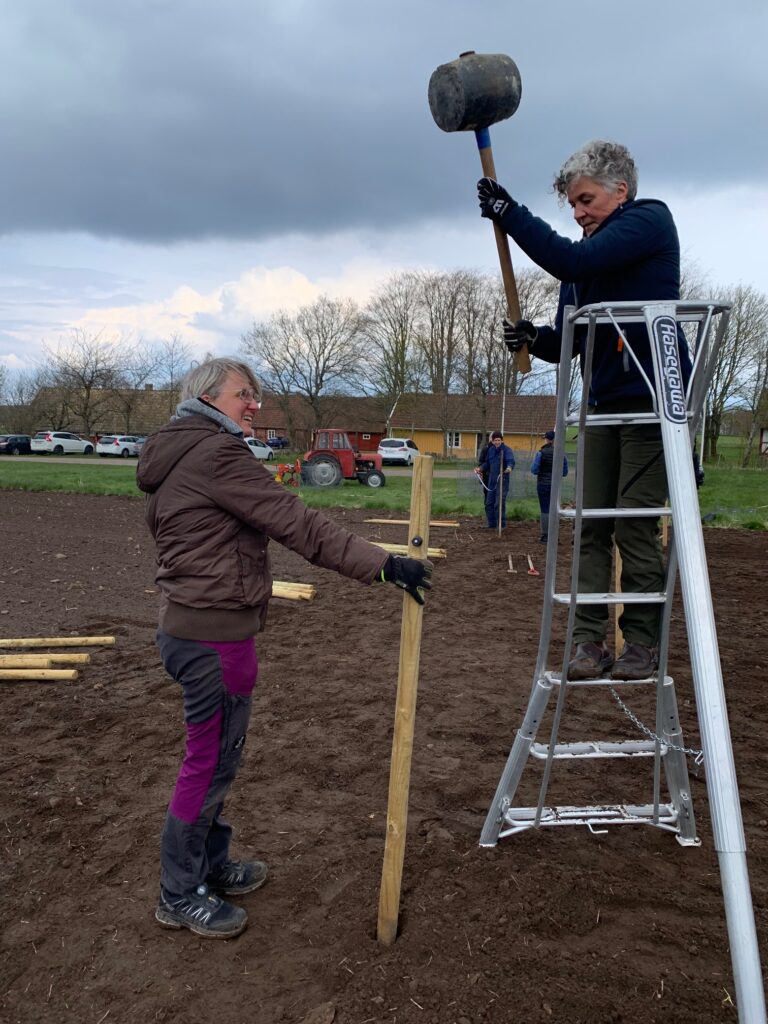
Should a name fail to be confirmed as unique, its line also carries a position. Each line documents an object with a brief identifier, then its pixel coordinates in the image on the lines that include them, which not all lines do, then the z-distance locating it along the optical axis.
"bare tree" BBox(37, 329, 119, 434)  57.62
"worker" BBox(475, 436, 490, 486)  16.98
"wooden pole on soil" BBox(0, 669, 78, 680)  5.84
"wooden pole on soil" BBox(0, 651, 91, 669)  6.02
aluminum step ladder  1.76
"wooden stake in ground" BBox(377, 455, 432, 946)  2.82
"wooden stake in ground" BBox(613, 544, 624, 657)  6.05
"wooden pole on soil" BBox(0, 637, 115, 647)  6.62
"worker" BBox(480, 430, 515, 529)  16.09
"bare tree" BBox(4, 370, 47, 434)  59.00
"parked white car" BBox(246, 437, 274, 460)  48.19
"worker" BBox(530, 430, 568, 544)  14.21
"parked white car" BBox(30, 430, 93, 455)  50.16
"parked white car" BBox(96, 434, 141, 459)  49.25
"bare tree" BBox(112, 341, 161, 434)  58.53
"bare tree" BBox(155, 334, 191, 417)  58.62
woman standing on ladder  2.92
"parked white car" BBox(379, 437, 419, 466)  48.53
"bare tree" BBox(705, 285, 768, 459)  40.78
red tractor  27.11
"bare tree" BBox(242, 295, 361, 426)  56.28
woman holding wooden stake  2.91
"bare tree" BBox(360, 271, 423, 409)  55.19
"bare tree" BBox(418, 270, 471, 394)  52.44
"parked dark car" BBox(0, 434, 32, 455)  49.44
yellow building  56.06
